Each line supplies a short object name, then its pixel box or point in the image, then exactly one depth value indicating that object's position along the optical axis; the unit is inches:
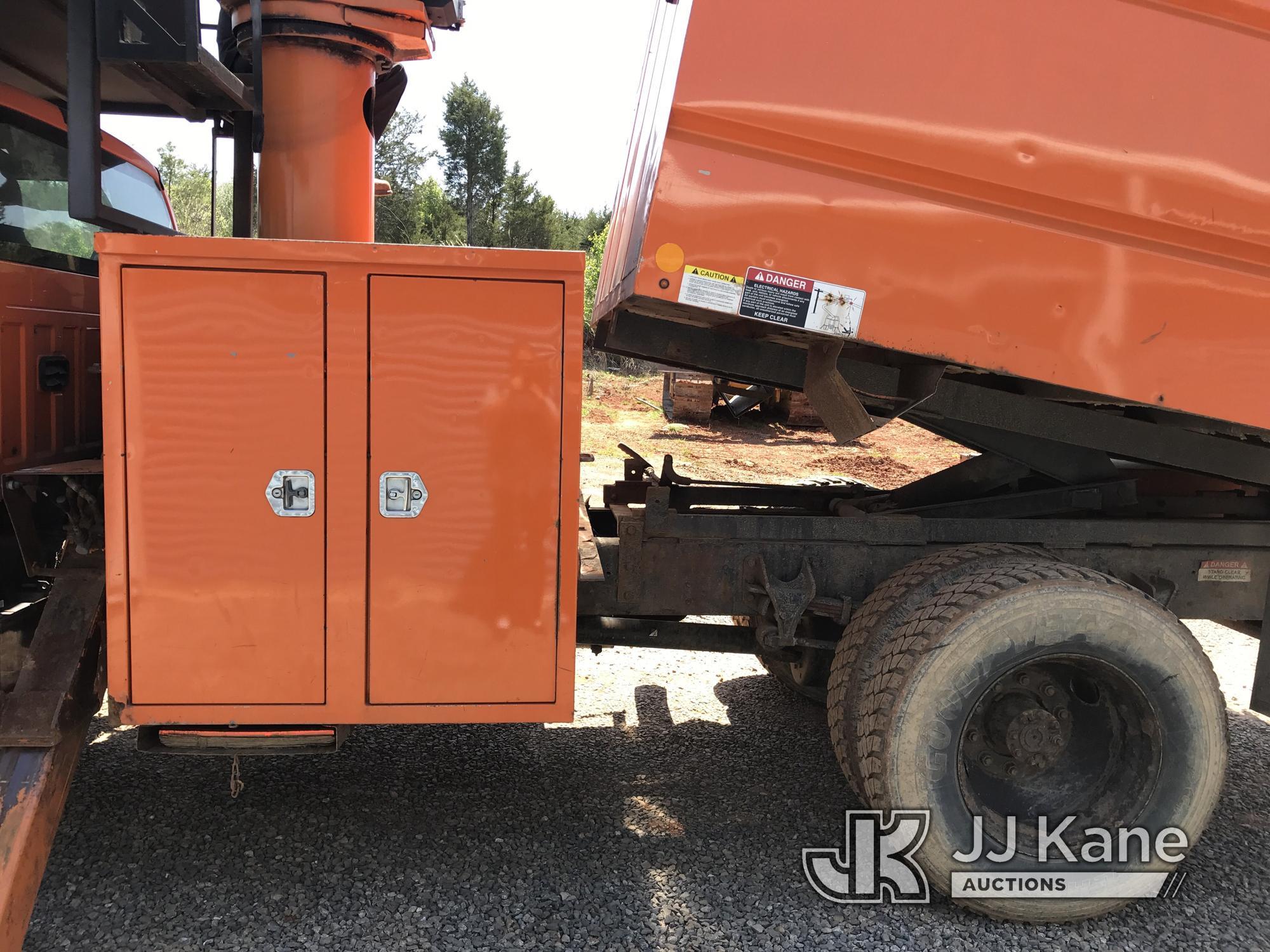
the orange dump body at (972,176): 95.7
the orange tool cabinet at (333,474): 96.3
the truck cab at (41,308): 109.8
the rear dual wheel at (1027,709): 110.4
